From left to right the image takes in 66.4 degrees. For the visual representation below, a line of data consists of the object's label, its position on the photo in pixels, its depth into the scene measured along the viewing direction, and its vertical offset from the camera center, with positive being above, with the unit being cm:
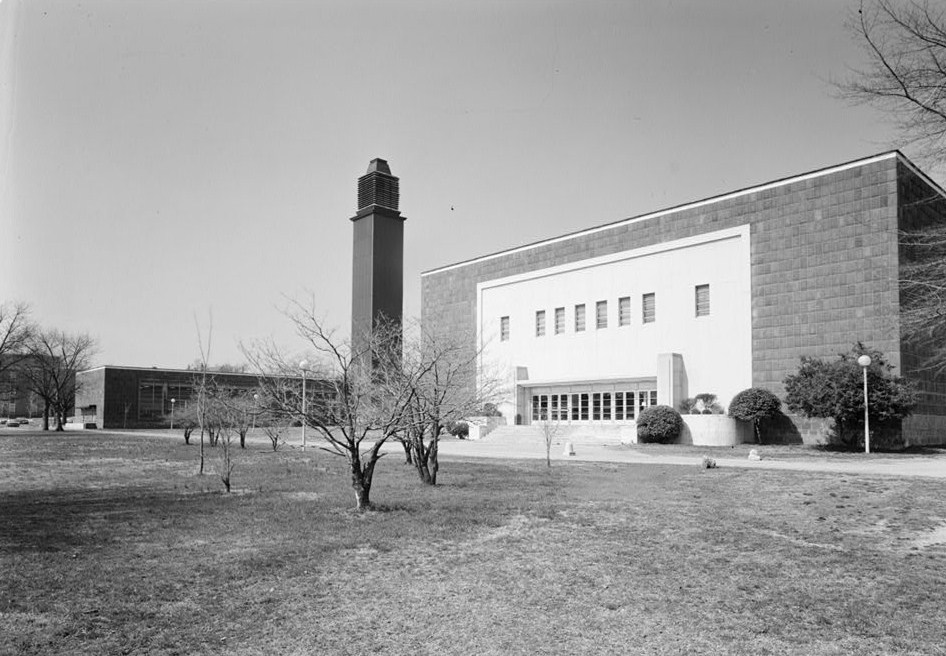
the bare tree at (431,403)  1375 -38
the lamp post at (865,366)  2269 +70
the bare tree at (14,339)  4159 +272
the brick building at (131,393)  6344 -82
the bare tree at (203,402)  1675 -46
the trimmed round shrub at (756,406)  2955 -80
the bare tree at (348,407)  1062 -36
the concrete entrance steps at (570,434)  3422 -242
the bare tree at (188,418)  2983 -145
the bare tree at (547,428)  1938 -194
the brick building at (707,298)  2817 +422
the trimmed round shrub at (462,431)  3916 -250
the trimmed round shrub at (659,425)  3088 -165
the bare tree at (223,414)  1651 -85
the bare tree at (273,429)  2267 -148
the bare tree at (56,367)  5606 +133
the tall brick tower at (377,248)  5491 +1065
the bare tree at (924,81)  891 +386
